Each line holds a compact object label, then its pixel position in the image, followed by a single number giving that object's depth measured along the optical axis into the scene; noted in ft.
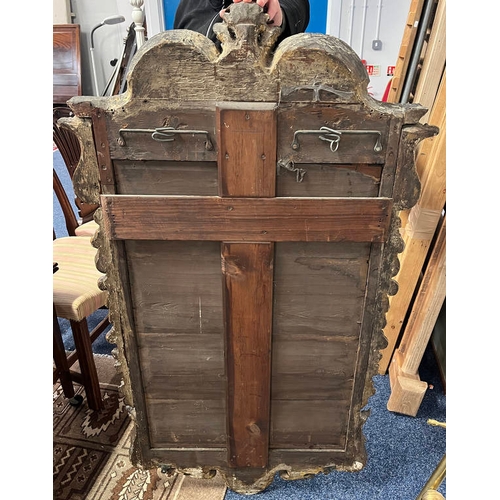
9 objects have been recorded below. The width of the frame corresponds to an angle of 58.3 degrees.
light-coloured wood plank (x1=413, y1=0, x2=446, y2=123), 4.44
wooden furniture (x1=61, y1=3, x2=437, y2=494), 2.93
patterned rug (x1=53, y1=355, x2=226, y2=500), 4.71
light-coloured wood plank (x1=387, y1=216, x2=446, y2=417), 4.90
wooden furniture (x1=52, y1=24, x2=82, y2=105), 12.70
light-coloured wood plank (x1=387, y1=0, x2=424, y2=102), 5.02
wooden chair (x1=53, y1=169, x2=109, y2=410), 5.04
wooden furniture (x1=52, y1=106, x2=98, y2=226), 6.84
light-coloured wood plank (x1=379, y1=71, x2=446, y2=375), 4.43
